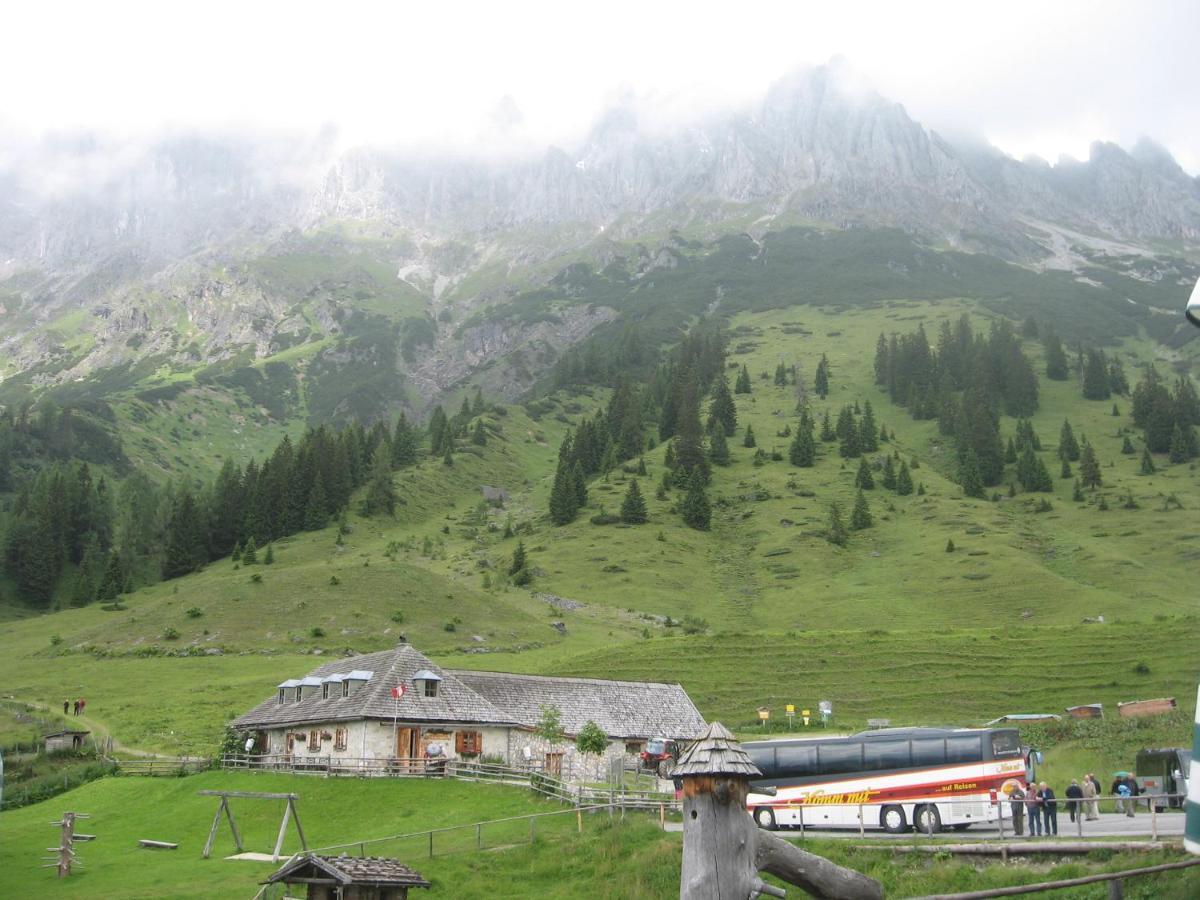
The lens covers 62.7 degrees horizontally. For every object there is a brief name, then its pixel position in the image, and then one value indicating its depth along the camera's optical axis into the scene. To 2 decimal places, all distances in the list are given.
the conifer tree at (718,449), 173.62
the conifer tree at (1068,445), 168.88
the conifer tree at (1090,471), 154.75
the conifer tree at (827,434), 183.25
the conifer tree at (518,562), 127.94
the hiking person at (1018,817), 28.55
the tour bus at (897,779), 33.84
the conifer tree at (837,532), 137.00
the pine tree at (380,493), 160.00
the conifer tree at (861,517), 141.75
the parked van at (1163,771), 36.66
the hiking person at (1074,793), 32.25
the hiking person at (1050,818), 27.72
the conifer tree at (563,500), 154.62
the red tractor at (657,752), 54.47
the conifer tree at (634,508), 149.38
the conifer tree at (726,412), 192.00
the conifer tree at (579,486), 158.98
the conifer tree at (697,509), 148.88
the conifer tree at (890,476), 158.86
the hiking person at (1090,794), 33.25
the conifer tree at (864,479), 158.25
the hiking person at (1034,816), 28.16
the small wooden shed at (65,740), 61.49
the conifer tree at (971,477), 157.50
